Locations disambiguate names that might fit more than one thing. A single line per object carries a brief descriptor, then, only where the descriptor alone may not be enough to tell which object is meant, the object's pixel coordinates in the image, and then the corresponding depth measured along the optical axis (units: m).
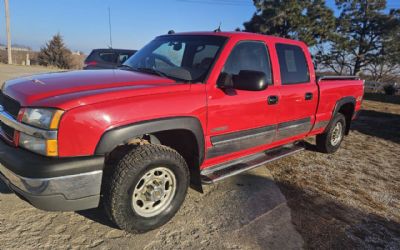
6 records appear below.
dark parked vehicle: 10.91
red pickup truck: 2.49
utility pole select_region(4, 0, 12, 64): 24.72
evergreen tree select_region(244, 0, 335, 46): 26.36
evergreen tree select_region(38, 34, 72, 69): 35.50
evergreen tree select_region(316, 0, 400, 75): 29.03
